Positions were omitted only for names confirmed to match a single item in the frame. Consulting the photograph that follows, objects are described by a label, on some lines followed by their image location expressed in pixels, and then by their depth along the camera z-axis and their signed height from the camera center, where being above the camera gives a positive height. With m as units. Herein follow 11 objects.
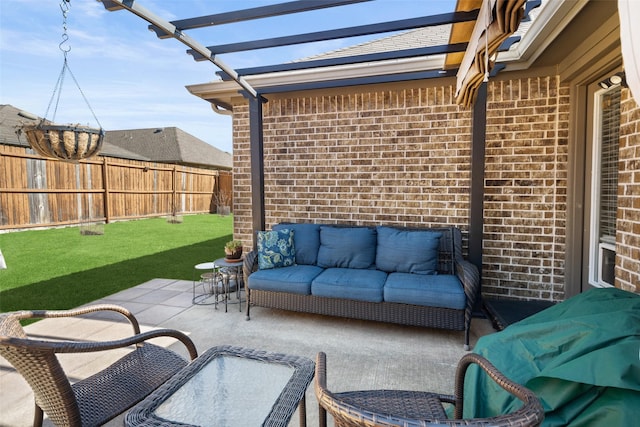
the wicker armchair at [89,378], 1.47 -0.97
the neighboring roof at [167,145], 21.50 +3.72
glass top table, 1.54 -1.00
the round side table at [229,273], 4.20 -1.02
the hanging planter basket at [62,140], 3.11 +0.58
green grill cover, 1.17 -0.69
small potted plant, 4.31 -0.65
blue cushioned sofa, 3.32 -0.85
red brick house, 3.32 +0.64
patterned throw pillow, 4.10 -0.62
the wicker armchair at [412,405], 0.96 -0.72
